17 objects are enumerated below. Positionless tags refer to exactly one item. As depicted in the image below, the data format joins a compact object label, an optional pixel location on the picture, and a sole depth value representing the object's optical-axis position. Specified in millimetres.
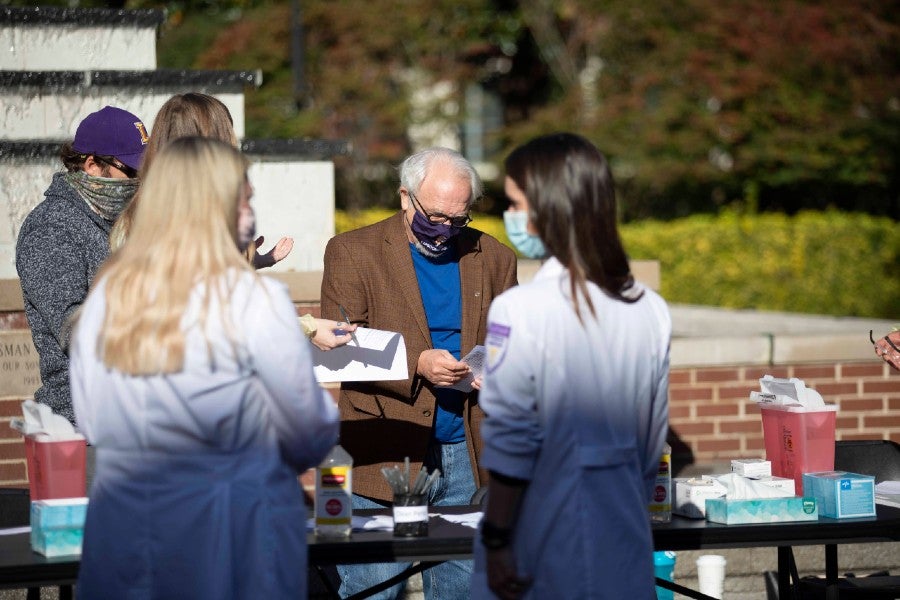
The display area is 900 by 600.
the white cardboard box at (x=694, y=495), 7078
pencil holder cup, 6495
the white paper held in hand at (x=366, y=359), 7180
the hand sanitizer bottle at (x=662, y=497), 6943
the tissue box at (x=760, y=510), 6899
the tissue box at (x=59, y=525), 6105
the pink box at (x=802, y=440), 7413
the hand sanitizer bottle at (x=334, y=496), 6466
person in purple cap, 7030
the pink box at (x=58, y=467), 6251
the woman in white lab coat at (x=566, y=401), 5209
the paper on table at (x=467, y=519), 6904
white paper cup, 9157
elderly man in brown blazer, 7904
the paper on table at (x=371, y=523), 6775
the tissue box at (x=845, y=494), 6997
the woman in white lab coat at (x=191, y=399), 4954
